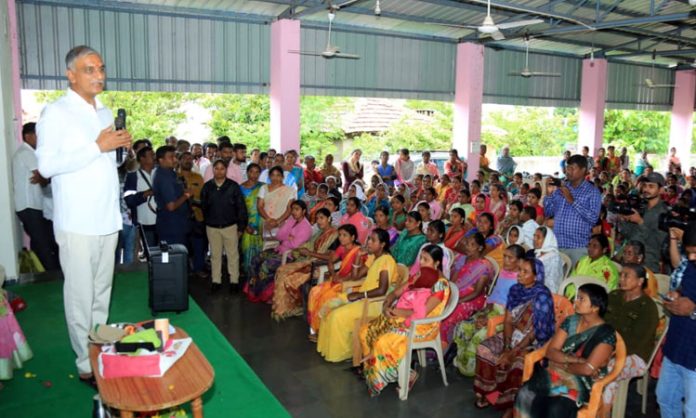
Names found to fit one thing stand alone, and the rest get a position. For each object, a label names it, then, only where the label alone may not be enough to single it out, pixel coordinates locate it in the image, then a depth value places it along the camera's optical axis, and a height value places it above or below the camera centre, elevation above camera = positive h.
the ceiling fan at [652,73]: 14.94 +1.92
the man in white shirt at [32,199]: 4.46 -0.48
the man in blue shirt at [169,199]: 4.91 -0.50
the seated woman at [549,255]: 4.20 -0.82
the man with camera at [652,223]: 4.38 -0.60
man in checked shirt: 4.24 -0.49
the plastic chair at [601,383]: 2.66 -1.10
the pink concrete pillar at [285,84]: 9.02 +0.93
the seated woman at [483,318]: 3.63 -1.12
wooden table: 1.95 -0.88
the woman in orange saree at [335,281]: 4.27 -1.07
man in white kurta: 2.38 -0.16
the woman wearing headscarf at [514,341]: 3.18 -1.12
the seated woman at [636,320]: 3.01 -0.94
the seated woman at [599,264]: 4.02 -0.85
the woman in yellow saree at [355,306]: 3.90 -1.13
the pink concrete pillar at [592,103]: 13.62 +1.02
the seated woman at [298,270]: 4.80 -1.09
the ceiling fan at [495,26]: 5.72 +1.28
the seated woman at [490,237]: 4.55 -0.77
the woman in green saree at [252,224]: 5.80 -0.83
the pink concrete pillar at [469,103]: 11.32 +0.82
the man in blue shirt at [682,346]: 2.55 -0.91
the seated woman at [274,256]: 5.19 -1.07
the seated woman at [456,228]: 5.05 -0.76
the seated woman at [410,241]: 4.76 -0.82
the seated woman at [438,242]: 4.32 -0.79
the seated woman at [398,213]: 5.90 -0.73
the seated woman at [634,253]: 3.87 -0.72
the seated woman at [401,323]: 3.40 -1.11
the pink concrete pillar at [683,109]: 15.69 +1.03
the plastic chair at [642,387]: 2.98 -1.32
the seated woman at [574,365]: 2.64 -1.02
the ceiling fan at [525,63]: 11.83 +1.72
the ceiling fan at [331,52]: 7.95 +1.26
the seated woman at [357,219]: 5.34 -0.72
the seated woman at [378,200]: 6.83 -0.68
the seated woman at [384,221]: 5.20 -0.71
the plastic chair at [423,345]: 3.39 -1.23
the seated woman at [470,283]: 3.93 -0.98
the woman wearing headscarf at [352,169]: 9.07 -0.42
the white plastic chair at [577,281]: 3.70 -0.87
